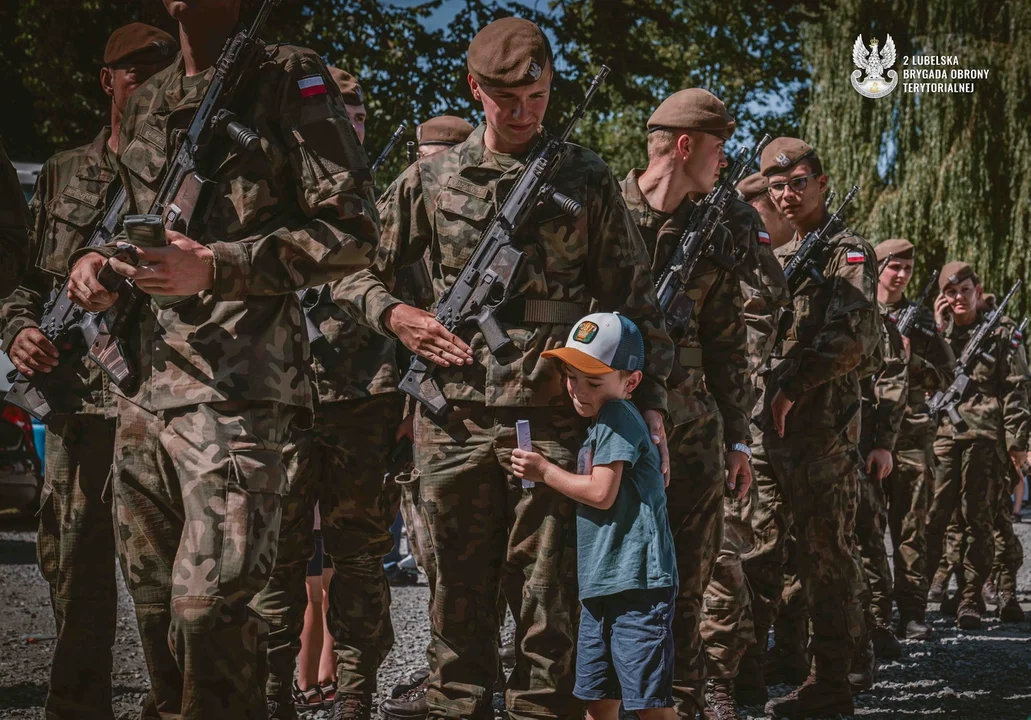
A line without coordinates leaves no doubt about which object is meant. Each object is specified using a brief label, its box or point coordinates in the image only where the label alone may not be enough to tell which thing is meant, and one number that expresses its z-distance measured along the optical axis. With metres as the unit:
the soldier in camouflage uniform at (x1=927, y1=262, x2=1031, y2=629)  10.57
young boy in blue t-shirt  3.85
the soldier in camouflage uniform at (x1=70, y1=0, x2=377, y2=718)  2.99
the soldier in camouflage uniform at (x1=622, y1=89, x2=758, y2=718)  4.84
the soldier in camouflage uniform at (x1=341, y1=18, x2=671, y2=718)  3.83
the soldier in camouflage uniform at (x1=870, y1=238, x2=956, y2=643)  8.86
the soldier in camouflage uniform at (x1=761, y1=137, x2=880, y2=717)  5.98
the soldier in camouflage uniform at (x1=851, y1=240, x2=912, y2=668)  7.80
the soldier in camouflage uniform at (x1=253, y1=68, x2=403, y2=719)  5.01
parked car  11.41
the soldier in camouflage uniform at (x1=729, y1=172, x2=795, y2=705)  5.95
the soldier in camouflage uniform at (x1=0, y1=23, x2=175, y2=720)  4.22
